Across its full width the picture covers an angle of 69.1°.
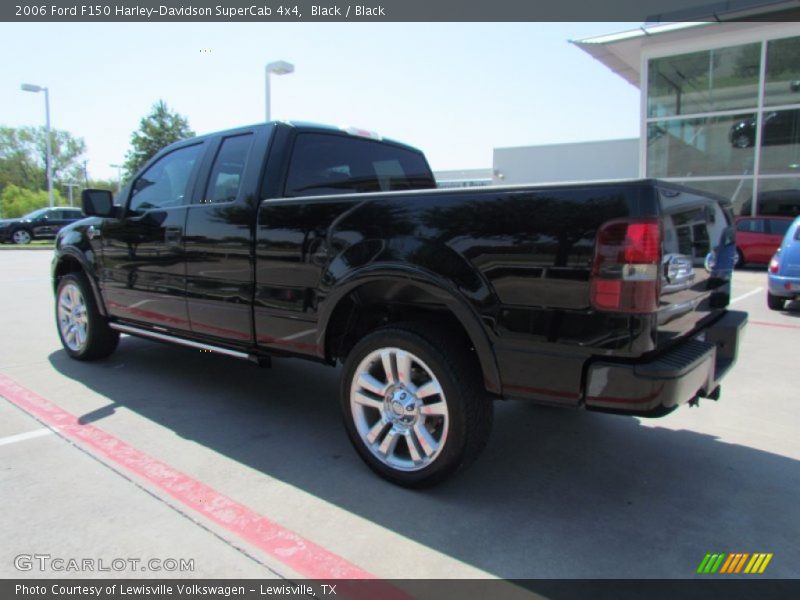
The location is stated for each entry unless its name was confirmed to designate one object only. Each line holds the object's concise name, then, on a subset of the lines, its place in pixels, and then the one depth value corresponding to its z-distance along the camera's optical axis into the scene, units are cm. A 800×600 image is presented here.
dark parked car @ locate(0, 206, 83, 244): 2589
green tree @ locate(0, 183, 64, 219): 5562
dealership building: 1727
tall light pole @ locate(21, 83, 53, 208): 2917
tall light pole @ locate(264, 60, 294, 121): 1450
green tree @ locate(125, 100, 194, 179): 5147
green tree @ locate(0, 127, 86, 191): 7325
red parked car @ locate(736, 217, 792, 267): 1497
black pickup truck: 235
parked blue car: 837
